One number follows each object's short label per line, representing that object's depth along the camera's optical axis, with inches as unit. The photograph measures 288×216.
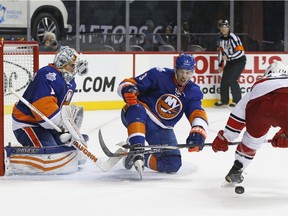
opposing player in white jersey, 339.0
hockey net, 438.3
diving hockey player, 398.2
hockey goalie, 395.9
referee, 770.2
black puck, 343.6
